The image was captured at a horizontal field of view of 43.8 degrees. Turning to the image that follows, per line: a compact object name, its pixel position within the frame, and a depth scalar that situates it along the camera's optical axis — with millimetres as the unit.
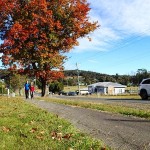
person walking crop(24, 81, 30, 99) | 16040
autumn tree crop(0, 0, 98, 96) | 17914
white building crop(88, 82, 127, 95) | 60647
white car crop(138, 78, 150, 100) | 16307
